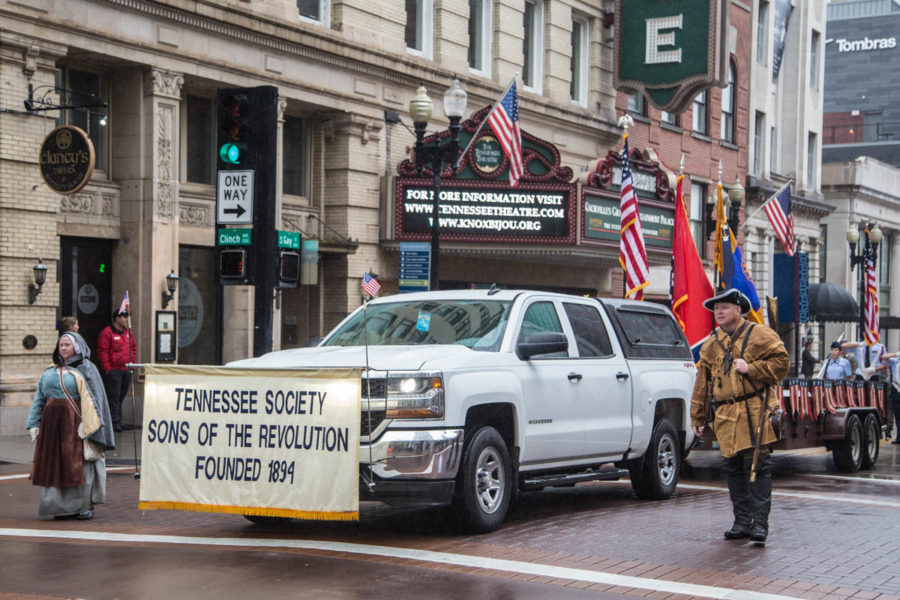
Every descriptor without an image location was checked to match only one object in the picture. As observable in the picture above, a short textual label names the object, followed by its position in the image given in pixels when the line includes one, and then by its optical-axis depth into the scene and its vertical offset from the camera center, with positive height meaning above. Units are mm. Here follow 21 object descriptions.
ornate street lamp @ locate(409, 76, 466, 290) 18719 +2520
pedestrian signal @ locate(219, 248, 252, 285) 13703 +292
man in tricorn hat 9633 -748
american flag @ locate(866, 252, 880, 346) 29734 -196
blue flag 19156 +448
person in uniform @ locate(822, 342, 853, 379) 22188 -1175
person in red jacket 19609 -986
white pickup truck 9469 -828
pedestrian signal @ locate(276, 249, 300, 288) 13773 +280
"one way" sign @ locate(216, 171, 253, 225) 13695 +1043
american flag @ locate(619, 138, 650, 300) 20822 +918
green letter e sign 31484 +6408
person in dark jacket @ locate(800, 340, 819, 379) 36188 -1841
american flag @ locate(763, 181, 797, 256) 27281 +1891
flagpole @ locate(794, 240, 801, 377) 24255 +243
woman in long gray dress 10898 -1281
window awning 40750 -124
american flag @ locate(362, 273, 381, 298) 23484 +178
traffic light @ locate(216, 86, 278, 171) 13391 +1787
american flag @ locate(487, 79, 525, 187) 23453 +3246
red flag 18062 +155
